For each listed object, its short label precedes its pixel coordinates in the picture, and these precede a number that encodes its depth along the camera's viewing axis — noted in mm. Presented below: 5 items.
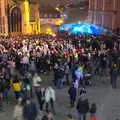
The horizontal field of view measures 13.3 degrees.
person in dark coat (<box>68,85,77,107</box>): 20108
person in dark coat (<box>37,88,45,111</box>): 19656
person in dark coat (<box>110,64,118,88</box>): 24562
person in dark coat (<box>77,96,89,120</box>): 17750
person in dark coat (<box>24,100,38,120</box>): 16828
